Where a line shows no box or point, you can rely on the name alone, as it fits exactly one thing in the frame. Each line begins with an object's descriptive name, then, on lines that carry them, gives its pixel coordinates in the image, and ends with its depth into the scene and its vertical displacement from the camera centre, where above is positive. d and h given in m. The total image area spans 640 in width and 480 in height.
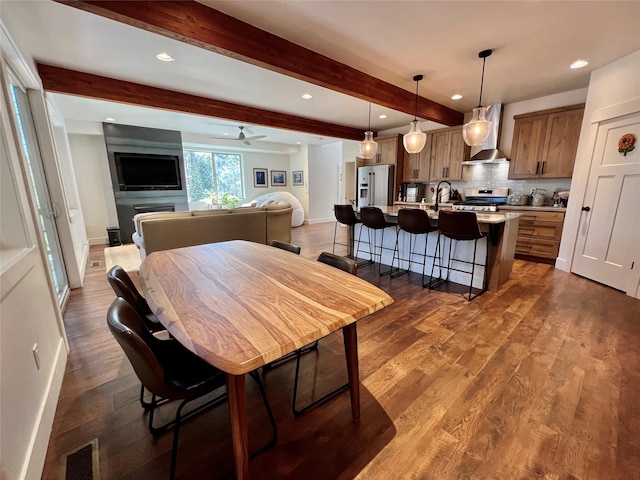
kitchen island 2.94 -0.78
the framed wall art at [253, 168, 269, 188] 8.69 +0.26
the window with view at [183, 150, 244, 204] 7.81 +0.31
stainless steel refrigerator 6.13 -0.01
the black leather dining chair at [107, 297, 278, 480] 0.92 -0.79
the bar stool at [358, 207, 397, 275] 3.56 -0.46
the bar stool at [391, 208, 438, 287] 3.11 -0.44
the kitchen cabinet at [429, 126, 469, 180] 5.19 +0.61
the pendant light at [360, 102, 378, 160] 4.08 +0.58
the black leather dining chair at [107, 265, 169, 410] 1.49 -0.64
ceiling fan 5.73 +1.09
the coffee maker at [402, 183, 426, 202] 6.02 -0.15
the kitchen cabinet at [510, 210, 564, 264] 4.00 -0.79
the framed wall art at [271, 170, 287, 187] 9.02 +0.24
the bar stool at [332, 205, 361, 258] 3.99 -0.45
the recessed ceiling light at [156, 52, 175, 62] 2.76 +1.33
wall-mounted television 5.96 +0.33
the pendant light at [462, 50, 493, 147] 2.94 +0.61
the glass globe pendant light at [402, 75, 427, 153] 3.35 +0.57
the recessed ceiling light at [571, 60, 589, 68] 3.05 +1.36
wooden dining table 0.86 -0.50
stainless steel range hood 4.68 +0.69
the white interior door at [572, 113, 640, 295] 2.95 -0.35
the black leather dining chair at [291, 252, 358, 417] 1.54 -0.53
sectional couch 3.58 -0.61
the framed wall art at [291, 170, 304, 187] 8.87 +0.23
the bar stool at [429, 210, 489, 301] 2.74 -0.48
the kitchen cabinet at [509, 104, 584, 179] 3.96 +0.63
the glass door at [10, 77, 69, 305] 2.69 -0.05
